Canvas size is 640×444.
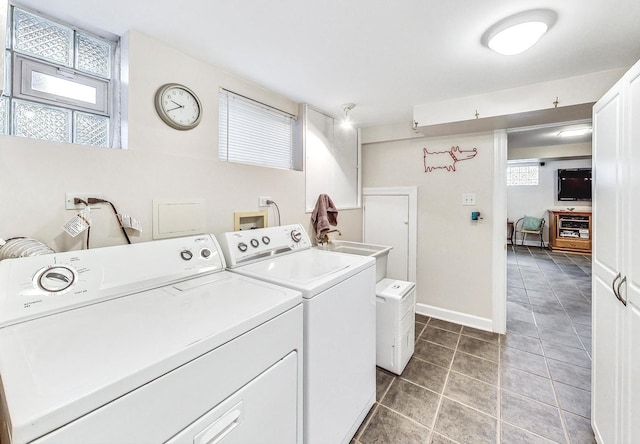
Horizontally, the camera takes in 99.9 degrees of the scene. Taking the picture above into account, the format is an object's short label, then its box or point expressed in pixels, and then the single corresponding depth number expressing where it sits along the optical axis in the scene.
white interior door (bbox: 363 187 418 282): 3.19
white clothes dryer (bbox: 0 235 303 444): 0.57
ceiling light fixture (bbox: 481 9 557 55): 1.32
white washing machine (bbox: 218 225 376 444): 1.20
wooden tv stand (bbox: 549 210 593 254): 6.25
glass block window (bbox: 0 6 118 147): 1.25
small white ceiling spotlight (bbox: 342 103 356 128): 2.57
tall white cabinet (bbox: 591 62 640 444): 1.08
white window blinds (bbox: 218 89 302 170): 1.98
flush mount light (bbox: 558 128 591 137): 3.88
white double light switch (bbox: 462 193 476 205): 2.81
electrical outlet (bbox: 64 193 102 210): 1.23
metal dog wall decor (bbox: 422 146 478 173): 2.83
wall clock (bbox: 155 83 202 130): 1.55
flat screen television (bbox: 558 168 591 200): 6.38
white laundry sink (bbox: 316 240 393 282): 2.41
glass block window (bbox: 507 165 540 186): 7.23
